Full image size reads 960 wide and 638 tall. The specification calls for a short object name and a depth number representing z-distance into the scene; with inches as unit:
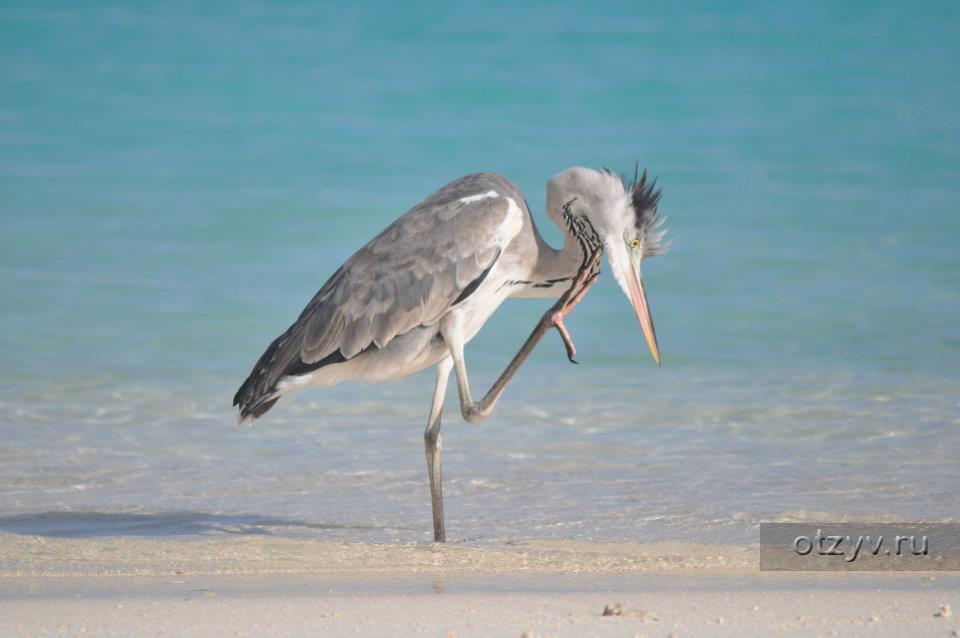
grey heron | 480.1
